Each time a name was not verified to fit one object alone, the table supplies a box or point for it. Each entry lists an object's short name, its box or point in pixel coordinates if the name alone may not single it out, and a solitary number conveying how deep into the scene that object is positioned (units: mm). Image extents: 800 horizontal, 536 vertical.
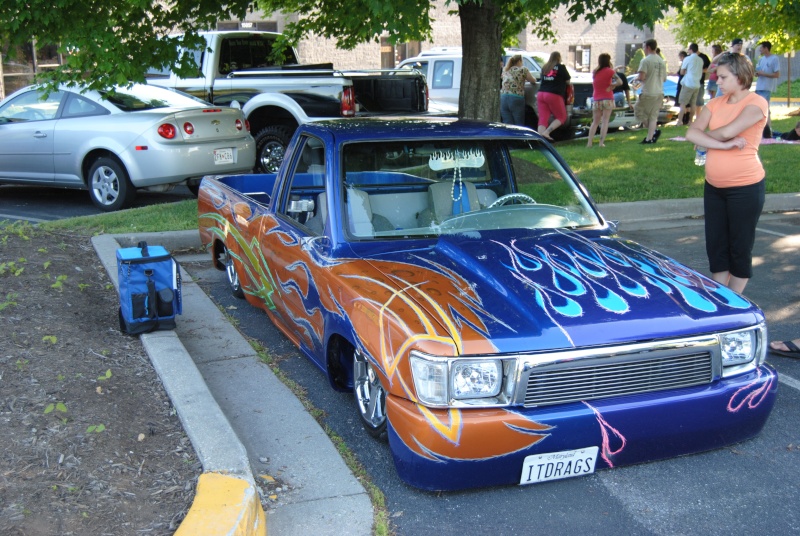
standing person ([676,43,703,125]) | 16578
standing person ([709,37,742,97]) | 14893
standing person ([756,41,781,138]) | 15406
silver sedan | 9711
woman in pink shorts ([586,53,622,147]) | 14680
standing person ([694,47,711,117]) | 18109
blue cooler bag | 4945
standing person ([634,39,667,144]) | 14961
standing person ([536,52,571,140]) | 14961
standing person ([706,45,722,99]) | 18381
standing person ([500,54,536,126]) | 15906
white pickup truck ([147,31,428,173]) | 11422
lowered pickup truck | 3420
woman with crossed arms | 5496
